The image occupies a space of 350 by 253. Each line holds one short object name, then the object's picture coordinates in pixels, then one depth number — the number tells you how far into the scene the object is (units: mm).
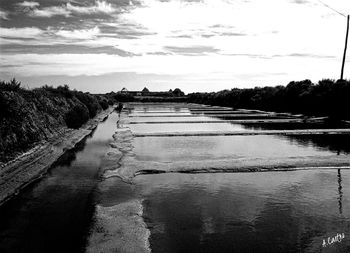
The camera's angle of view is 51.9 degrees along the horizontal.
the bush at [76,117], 26394
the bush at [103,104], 58281
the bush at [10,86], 19303
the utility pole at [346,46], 41784
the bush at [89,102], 39744
